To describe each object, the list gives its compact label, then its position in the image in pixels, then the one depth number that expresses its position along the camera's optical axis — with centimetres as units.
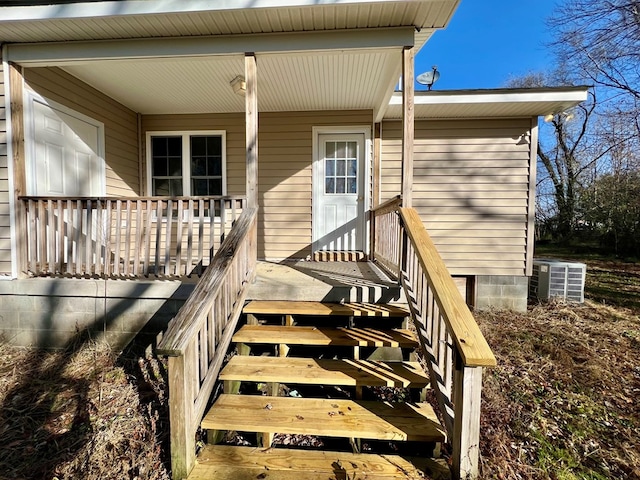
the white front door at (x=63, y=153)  351
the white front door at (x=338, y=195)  518
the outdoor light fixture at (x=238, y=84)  379
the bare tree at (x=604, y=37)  704
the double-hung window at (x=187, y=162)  530
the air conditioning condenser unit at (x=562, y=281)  520
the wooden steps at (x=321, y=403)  180
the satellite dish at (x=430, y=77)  532
